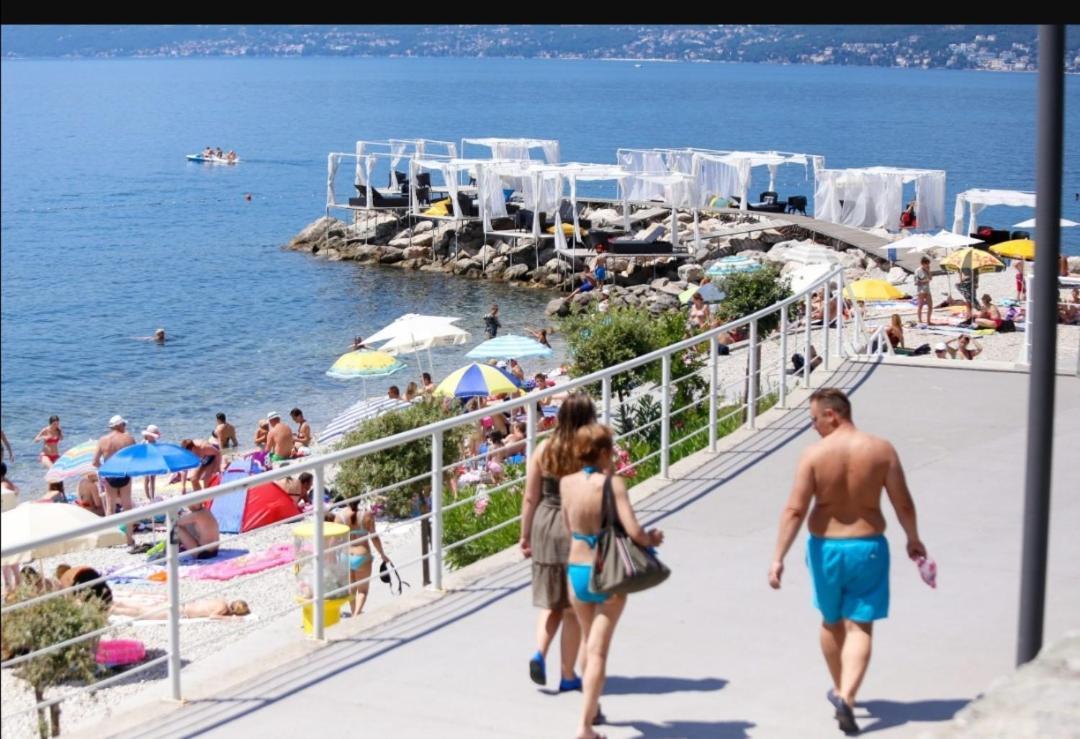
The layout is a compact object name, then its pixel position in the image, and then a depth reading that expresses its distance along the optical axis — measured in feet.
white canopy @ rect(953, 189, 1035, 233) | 127.34
